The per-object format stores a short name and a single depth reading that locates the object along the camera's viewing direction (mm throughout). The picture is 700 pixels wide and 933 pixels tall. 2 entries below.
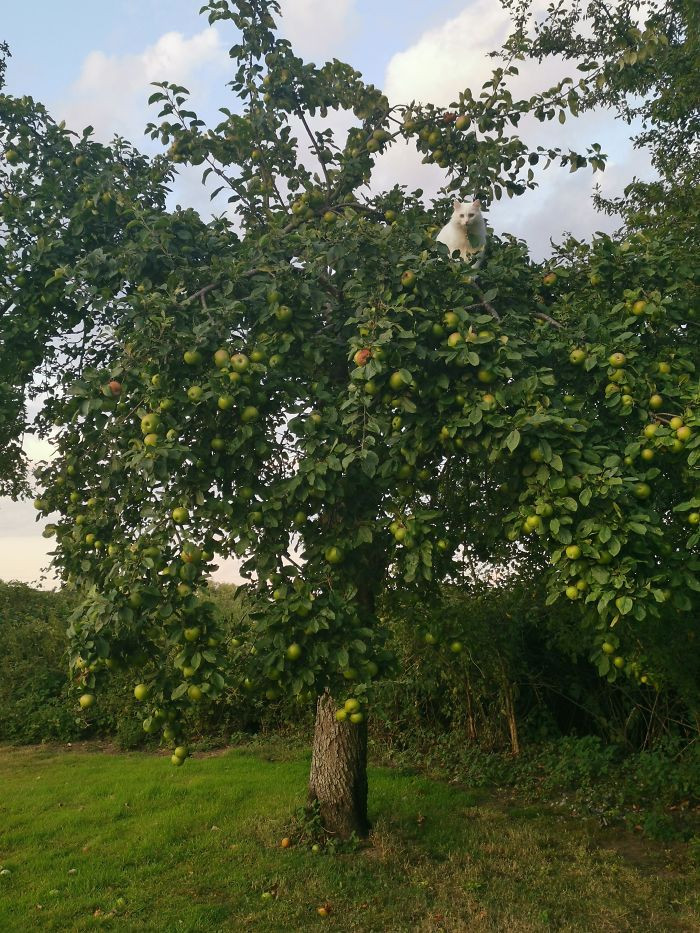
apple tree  3504
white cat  4992
